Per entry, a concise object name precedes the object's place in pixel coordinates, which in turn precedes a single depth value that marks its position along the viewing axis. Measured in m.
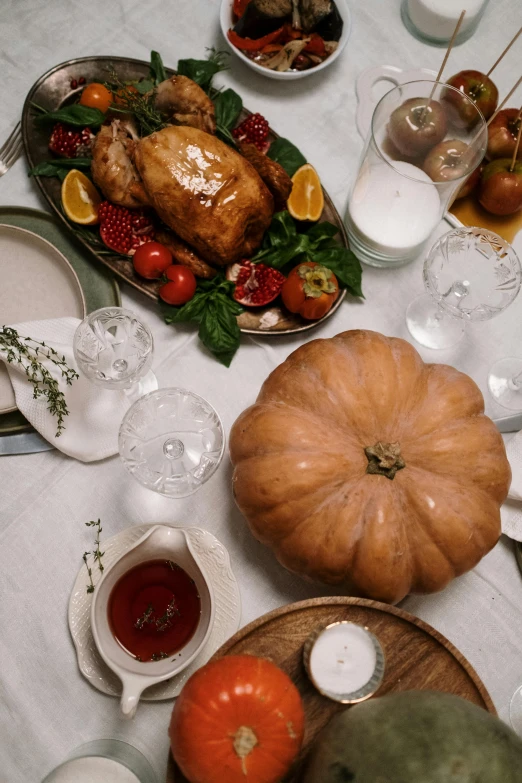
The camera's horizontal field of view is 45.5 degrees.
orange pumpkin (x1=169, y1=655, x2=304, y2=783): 0.81
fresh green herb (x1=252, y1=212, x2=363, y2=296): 1.24
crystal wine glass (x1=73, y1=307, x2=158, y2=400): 1.15
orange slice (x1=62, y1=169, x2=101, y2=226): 1.21
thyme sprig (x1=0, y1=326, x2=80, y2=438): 1.11
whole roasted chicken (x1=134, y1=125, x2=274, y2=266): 1.17
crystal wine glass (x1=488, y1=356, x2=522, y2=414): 1.29
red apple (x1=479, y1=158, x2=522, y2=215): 1.30
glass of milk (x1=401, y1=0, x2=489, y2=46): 1.40
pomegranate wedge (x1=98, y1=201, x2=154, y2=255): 1.21
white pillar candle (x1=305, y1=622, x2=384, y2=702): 0.94
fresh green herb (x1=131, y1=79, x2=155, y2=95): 1.27
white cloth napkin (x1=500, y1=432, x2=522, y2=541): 1.15
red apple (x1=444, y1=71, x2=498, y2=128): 1.36
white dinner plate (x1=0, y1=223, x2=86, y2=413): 1.23
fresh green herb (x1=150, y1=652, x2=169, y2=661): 1.03
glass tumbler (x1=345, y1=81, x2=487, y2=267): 1.26
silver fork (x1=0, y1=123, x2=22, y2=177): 1.30
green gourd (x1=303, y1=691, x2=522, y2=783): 0.72
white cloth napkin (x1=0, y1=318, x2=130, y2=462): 1.14
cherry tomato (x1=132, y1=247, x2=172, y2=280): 1.17
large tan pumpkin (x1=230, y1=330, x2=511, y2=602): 0.98
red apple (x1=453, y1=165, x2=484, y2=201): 1.34
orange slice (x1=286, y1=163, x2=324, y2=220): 1.27
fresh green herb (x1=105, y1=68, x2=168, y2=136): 1.23
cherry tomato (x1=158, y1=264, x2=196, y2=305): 1.17
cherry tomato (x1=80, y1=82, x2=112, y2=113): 1.26
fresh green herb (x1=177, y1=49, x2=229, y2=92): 1.31
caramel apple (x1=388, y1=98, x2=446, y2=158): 1.29
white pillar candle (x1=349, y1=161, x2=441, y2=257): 1.26
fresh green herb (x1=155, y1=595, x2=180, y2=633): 1.07
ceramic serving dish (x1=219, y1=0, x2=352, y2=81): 1.35
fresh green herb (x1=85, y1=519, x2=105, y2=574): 1.09
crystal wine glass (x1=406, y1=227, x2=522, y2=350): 1.22
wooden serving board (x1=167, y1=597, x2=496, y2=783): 0.96
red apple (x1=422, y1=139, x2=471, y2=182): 1.30
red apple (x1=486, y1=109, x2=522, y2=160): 1.34
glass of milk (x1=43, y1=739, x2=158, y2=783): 0.98
